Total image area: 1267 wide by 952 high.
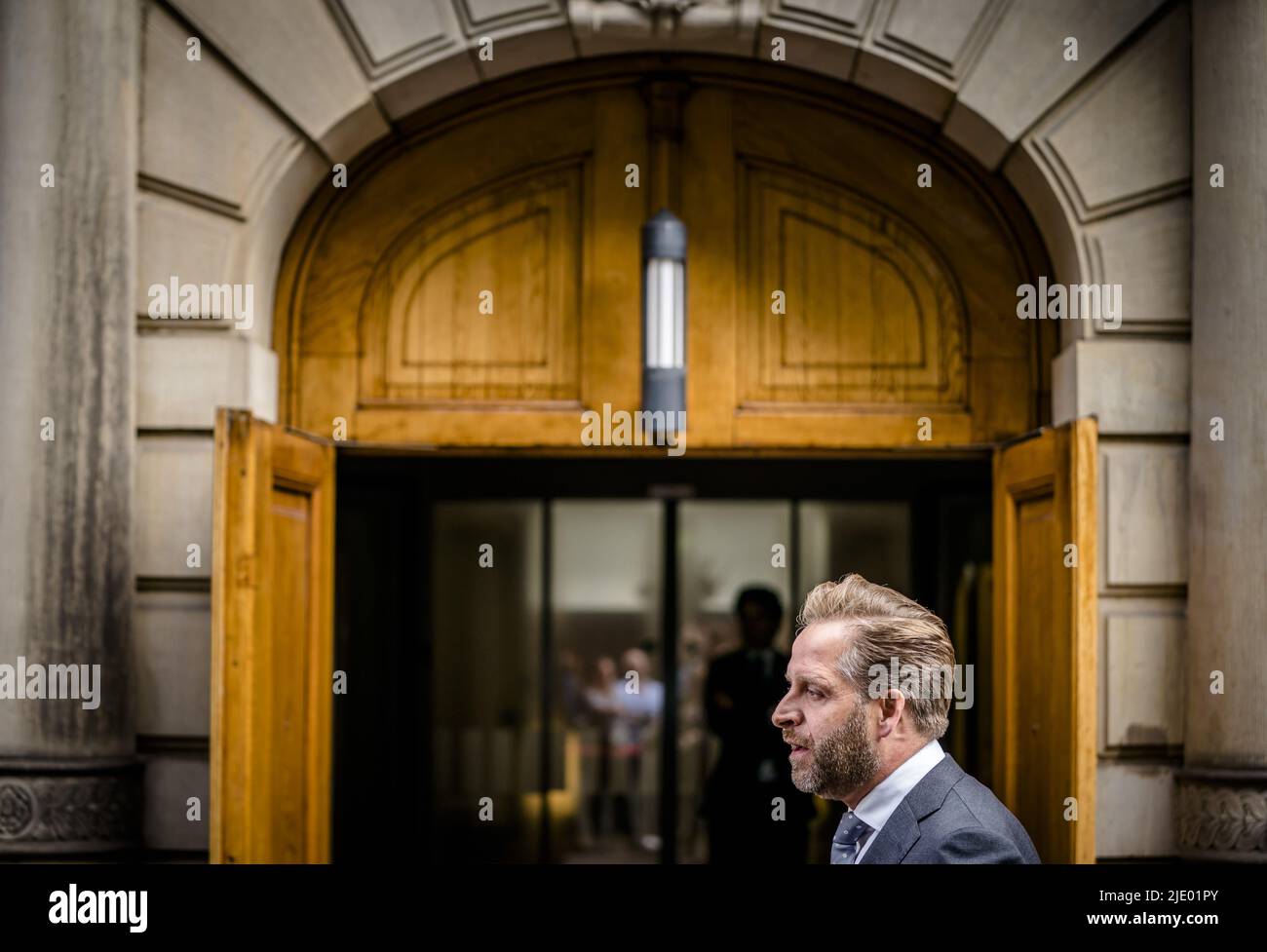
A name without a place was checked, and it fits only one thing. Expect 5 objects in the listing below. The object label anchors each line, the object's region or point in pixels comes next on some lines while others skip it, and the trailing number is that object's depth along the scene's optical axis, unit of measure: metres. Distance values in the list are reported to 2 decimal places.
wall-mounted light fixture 6.04
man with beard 2.58
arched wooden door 6.35
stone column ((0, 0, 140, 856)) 5.46
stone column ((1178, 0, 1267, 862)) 5.45
